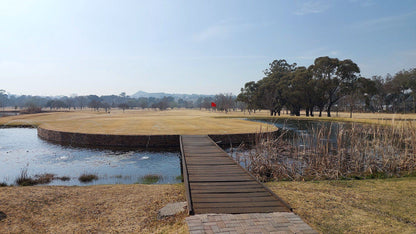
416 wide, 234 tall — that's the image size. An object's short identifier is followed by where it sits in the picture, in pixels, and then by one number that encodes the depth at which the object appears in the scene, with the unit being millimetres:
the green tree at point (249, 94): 54594
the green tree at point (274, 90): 48750
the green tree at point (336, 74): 41562
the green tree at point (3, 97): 135812
